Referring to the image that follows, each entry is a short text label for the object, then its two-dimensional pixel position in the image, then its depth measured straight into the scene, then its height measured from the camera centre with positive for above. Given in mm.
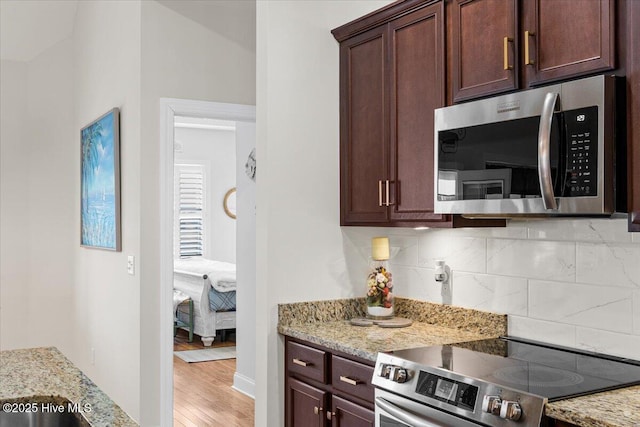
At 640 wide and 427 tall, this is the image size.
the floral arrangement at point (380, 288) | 3086 -350
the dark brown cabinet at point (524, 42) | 2055 +585
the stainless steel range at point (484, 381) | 1875 -511
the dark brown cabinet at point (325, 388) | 2533 -723
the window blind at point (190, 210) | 9945 +80
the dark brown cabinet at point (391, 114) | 2744 +451
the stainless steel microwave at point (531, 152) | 1980 +203
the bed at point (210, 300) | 6926 -902
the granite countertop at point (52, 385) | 1492 -448
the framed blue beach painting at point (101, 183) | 4406 +241
